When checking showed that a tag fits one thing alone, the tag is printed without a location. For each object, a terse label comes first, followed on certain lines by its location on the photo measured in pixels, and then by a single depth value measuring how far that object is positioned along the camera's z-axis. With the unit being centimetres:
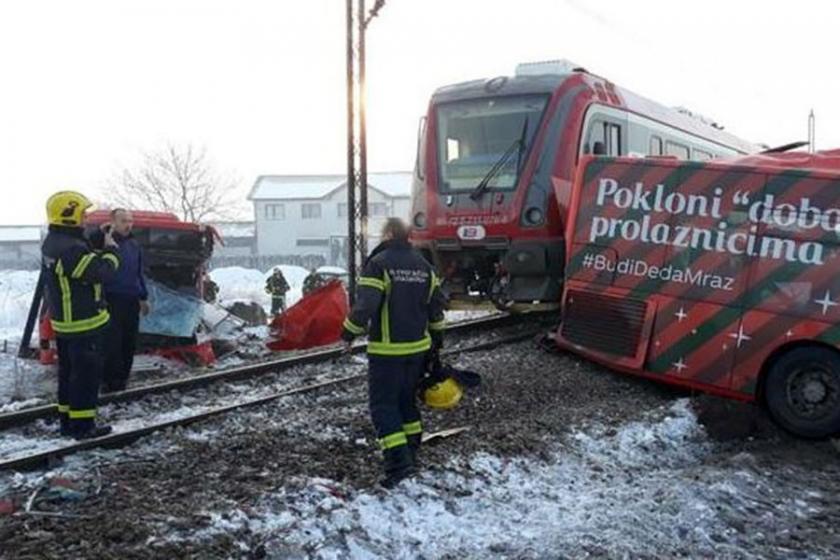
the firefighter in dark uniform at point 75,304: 599
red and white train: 990
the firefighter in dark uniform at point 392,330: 502
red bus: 683
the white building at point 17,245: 6400
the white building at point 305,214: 6291
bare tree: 5450
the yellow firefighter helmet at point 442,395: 587
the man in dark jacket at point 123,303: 770
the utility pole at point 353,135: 1386
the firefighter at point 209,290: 1222
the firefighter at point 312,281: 1691
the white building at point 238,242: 6538
